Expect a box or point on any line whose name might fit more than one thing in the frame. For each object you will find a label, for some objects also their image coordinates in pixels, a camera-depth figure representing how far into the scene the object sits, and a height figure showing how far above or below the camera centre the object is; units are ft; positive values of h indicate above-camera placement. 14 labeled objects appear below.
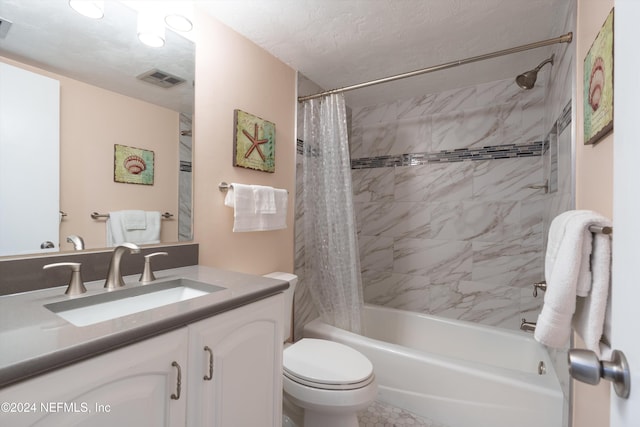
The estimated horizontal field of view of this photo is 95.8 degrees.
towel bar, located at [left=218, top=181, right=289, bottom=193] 5.26 +0.48
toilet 4.27 -2.58
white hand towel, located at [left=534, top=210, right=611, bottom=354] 2.25 -0.56
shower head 5.65 +2.69
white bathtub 4.65 -3.03
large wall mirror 3.33 +1.43
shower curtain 6.83 -0.39
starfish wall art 5.51 +1.41
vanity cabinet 1.88 -1.41
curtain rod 4.32 +2.67
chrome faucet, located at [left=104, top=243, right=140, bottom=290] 3.49 -0.70
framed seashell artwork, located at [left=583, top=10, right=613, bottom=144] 2.76 +1.39
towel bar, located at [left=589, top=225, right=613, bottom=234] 2.31 -0.11
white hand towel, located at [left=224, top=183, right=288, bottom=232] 5.21 +0.02
